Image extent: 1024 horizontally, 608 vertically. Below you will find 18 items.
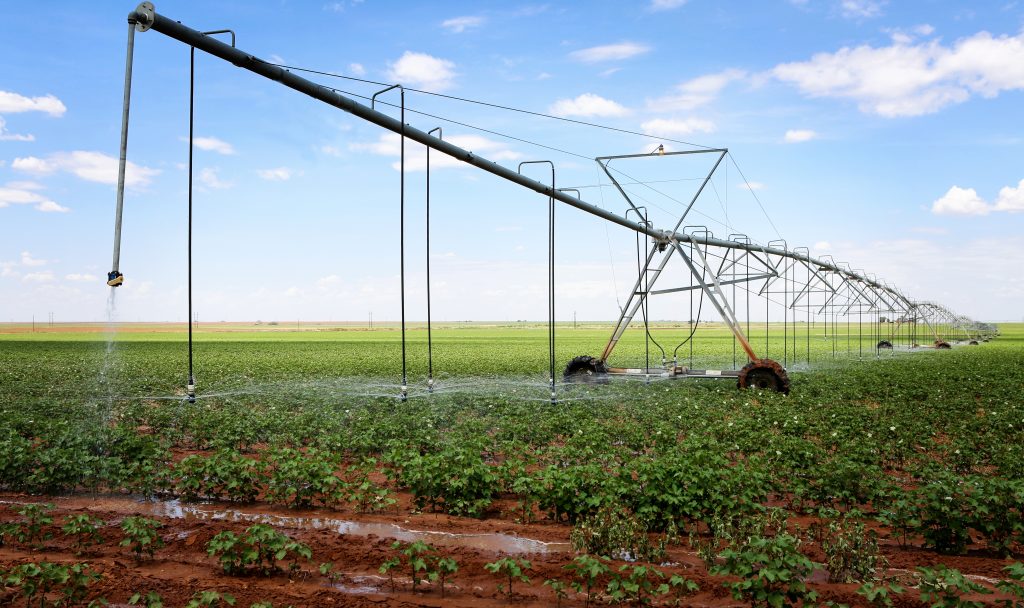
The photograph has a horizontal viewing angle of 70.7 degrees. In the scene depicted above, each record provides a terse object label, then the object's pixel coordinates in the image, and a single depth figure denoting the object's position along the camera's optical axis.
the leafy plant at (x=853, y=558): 6.36
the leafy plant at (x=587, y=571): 5.62
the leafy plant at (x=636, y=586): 5.48
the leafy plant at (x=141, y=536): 6.77
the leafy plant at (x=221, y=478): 8.96
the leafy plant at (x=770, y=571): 5.44
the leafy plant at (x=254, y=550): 6.38
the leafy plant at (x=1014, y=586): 5.21
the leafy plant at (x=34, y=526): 7.20
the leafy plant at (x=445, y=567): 5.96
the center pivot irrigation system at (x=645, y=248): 9.48
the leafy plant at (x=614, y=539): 6.82
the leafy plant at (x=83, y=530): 7.02
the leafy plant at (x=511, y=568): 5.77
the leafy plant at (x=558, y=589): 5.67
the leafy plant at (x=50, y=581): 5.76
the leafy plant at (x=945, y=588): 5.27
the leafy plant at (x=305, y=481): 8.71
